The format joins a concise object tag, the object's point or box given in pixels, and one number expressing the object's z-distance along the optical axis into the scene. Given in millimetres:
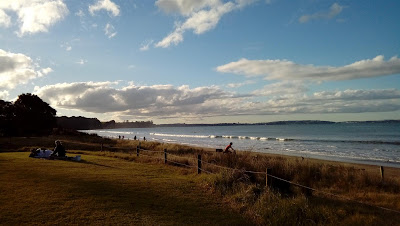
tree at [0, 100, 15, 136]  47512
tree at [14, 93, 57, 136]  51438
